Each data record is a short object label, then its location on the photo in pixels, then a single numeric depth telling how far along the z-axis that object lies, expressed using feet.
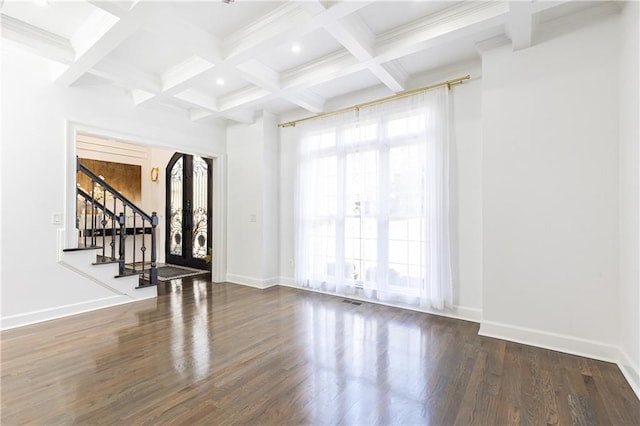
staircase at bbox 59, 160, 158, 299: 12.51
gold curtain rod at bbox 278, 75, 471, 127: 11.65
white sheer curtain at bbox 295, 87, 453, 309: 11.94
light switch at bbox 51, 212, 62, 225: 11.94
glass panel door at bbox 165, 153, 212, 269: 22.17
